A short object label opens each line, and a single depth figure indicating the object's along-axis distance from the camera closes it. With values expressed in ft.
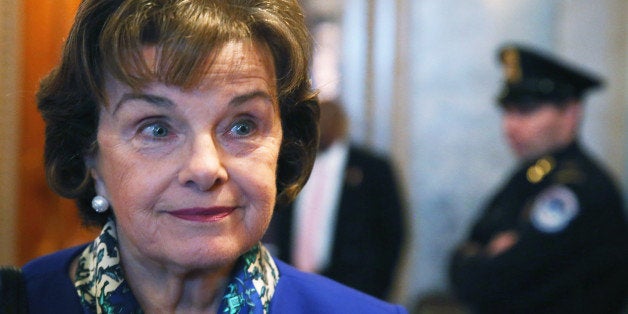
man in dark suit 8.79
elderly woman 3.37
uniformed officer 8.87
